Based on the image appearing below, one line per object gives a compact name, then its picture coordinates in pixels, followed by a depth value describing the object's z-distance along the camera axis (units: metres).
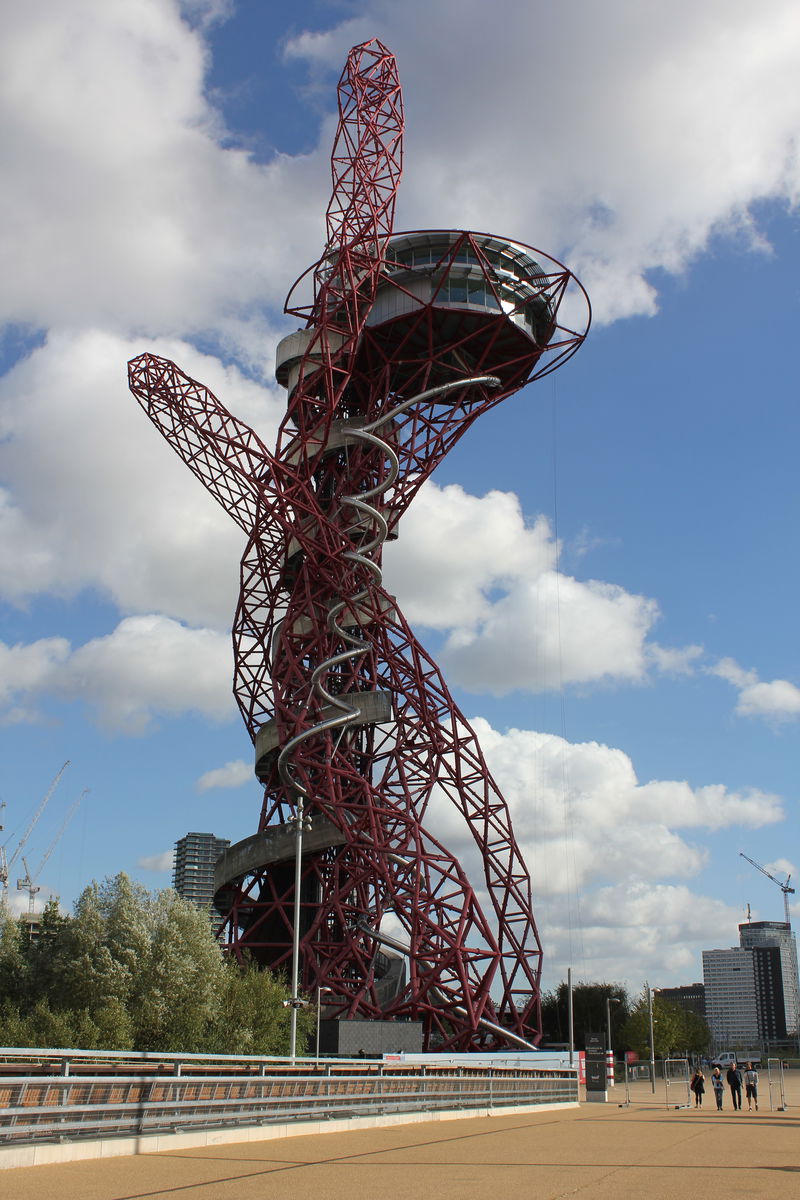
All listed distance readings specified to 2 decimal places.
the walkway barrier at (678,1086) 34.83
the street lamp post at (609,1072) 39.04
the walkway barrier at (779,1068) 31.62
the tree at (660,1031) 86.75
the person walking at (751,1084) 30.97
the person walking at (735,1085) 31.39
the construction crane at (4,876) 117.10
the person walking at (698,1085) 32.19
